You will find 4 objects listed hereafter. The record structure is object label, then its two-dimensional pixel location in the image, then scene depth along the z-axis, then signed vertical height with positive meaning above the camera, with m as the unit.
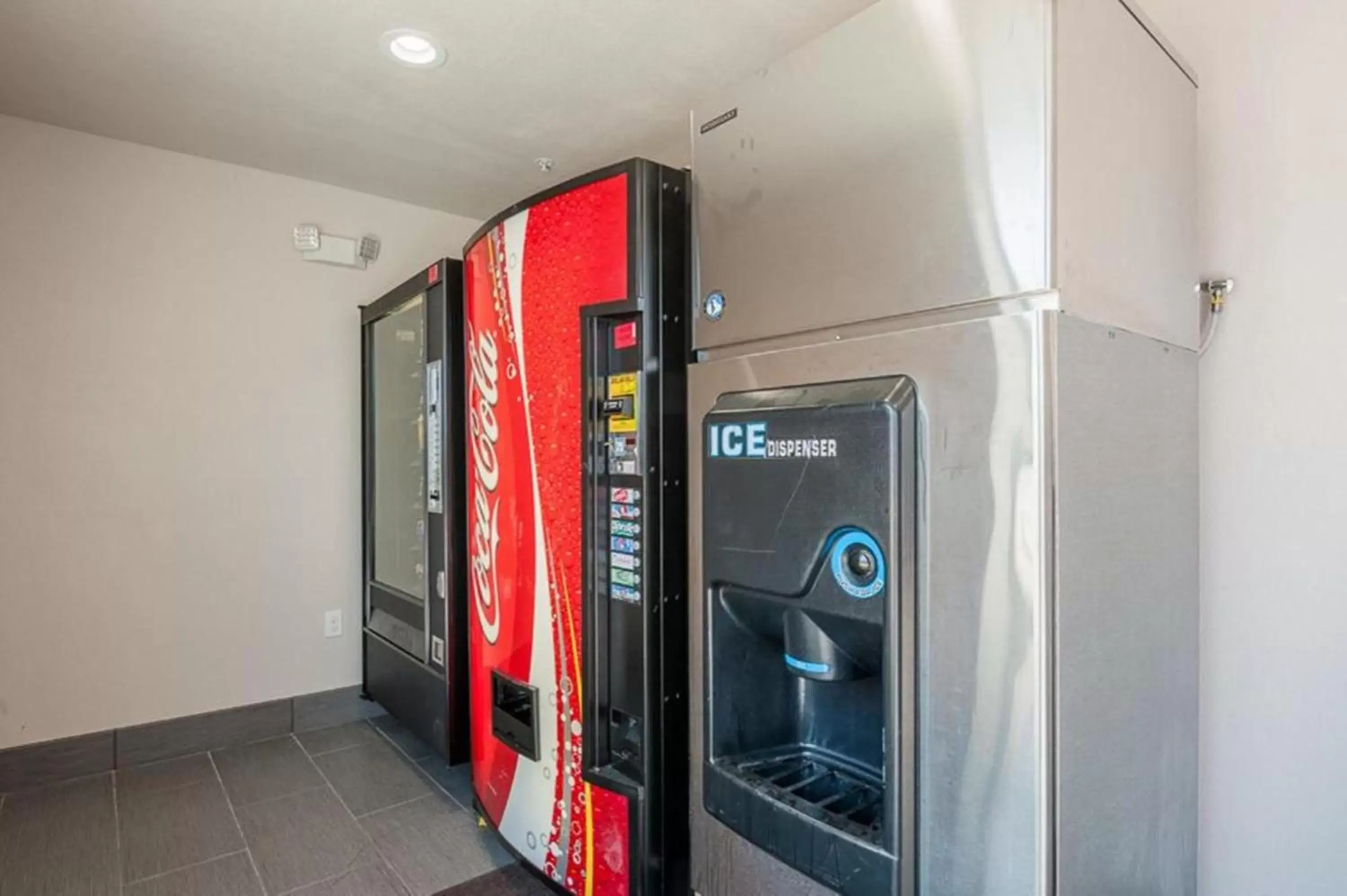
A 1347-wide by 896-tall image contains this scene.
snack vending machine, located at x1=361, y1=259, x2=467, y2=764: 2.38 -0.25
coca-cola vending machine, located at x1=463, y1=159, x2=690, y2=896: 1.48 -0.19
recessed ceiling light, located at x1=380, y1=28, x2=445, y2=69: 1.91 +1.13
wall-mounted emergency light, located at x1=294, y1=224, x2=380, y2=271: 2.99 +0.88
